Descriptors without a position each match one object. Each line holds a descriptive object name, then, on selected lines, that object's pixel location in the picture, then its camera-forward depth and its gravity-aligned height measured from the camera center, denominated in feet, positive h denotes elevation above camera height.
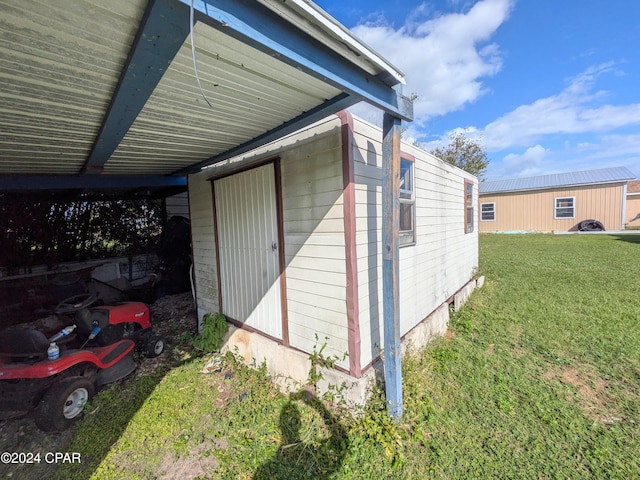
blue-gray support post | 7.18 -1.08
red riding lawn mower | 8.03 -4.20
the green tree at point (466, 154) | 66.18 +15.47
